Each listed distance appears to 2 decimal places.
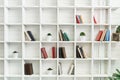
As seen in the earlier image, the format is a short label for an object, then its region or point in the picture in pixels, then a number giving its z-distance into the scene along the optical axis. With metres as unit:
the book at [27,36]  3.94
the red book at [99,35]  3.99
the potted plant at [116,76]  3.46
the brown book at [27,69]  3.94
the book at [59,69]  3.98
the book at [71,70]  4.00
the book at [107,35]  3.92
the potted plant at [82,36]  3.97
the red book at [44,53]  3.94
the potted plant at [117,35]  3.91
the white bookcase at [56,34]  4.01
